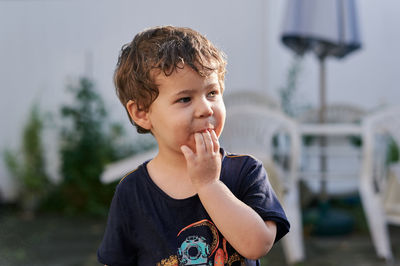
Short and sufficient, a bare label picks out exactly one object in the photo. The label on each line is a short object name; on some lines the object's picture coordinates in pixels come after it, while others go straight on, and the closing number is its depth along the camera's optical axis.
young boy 1.02
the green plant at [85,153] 4.48
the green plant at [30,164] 4.52
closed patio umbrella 3.81
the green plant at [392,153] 4.85
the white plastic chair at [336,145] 4.48
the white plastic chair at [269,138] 3.13
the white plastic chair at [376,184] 3.23
